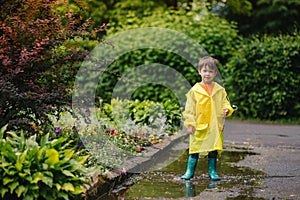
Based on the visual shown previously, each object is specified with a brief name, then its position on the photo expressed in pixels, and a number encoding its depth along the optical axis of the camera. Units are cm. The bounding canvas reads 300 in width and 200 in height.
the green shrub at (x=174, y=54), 1256
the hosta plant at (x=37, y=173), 388
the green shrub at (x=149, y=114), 857
